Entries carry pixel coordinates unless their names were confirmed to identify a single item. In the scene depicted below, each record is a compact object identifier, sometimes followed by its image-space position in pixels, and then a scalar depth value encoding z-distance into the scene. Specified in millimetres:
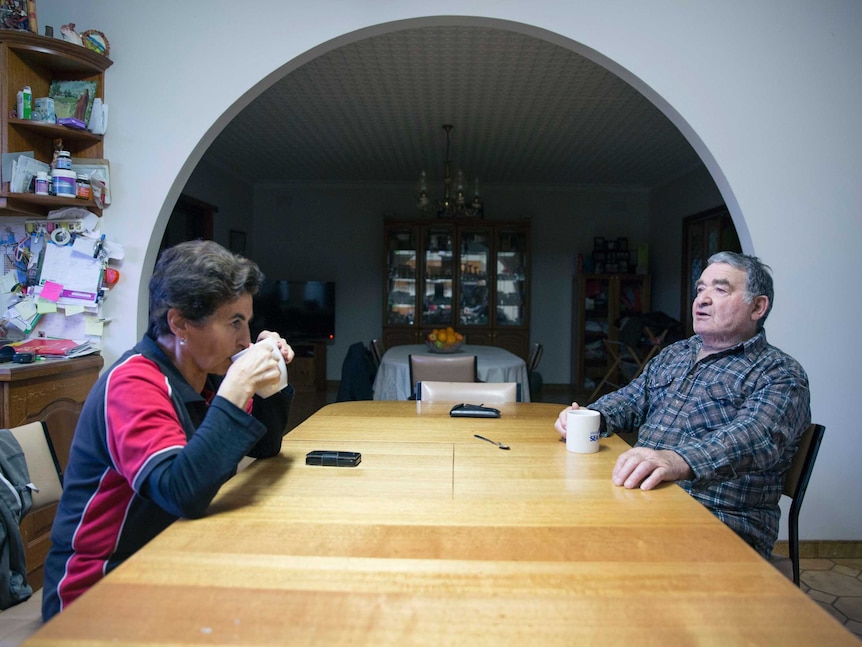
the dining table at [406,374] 4301
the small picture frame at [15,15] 2410
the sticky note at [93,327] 2635
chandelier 5371
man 1468
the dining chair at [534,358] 5470
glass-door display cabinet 7812
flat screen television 7918
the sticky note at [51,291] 2588
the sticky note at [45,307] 2594
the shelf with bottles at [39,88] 2417
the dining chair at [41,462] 1493
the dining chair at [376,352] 5406
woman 1037
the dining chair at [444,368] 3668
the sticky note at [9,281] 2643
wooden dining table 714
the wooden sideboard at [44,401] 2240
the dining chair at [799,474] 1644
